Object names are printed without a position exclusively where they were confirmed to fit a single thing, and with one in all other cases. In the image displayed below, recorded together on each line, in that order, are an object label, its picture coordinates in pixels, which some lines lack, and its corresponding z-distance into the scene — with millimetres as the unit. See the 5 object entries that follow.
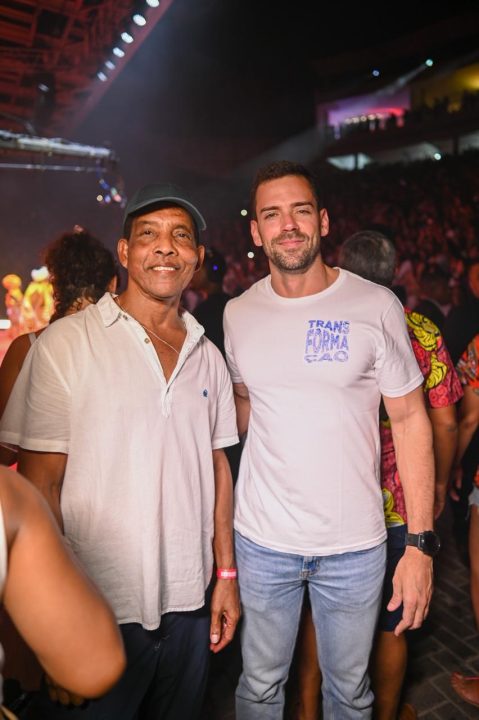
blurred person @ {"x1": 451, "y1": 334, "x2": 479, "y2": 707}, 2664
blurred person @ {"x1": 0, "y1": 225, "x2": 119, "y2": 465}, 2807
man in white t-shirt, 1966
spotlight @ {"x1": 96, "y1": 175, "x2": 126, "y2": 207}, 11109
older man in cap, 1641
